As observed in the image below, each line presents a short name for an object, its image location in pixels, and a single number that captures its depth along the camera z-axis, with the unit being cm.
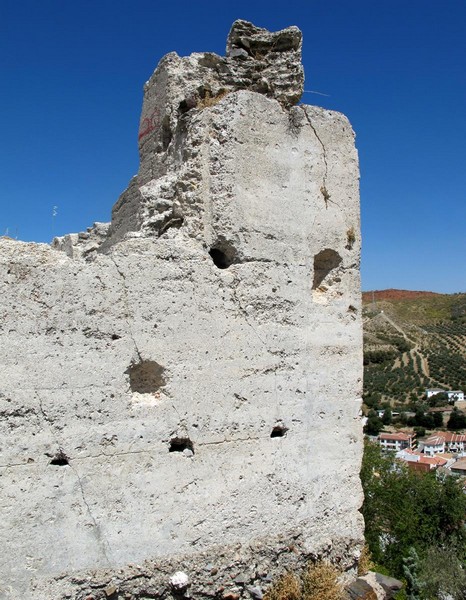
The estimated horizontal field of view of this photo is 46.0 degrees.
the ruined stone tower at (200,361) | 363
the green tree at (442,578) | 1055
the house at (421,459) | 3164
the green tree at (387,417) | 4834
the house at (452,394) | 5494
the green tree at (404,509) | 1526
